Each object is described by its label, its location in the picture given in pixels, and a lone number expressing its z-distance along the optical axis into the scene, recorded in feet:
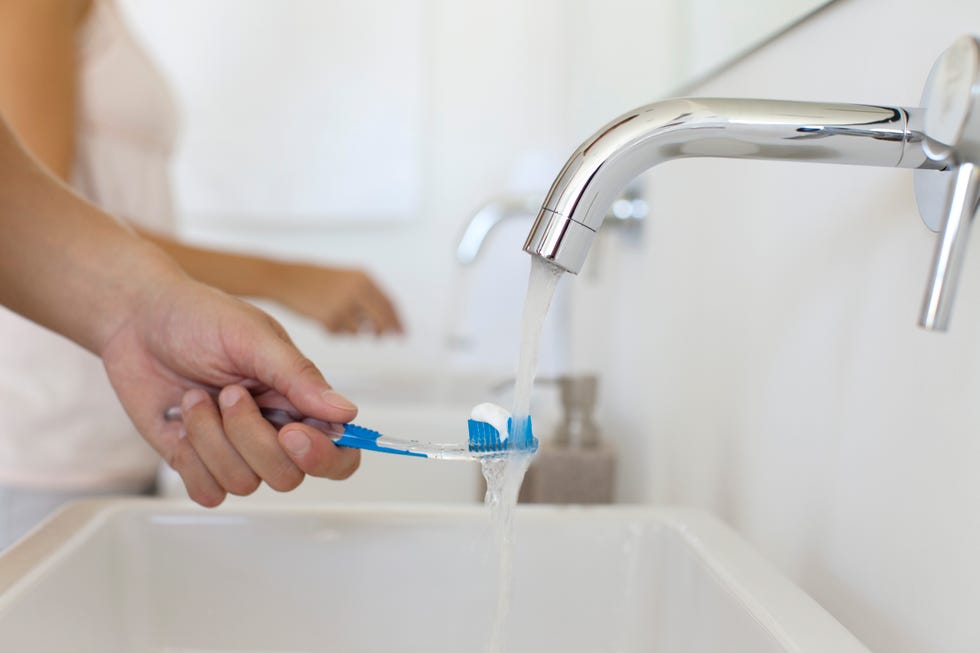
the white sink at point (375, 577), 1.48
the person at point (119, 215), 2.31
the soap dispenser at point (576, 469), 2.24
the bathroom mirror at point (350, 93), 4.24
